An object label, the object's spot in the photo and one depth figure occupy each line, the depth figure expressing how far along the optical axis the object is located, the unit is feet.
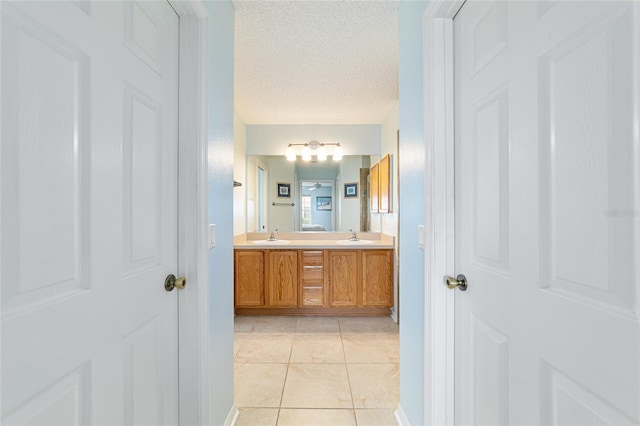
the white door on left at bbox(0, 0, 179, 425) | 1.73
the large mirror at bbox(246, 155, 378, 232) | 11.77
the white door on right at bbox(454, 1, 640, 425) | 1.68
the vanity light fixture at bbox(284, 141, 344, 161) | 11.53
